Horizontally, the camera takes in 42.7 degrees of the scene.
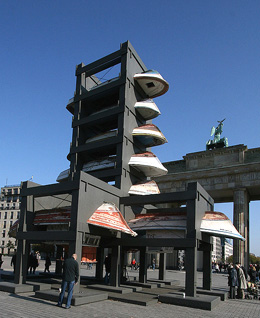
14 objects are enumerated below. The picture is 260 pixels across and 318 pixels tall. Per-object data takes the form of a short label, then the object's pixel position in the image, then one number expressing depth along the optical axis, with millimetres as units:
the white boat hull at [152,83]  24516
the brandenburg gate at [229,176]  47281
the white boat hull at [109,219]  17250
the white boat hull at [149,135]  23745
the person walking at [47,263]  29028
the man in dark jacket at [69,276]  13562
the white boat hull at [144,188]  22656
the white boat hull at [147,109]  24578
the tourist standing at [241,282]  19406
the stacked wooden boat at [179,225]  18156
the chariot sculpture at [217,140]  56344
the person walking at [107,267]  21705
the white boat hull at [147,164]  22891
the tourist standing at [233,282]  19344
